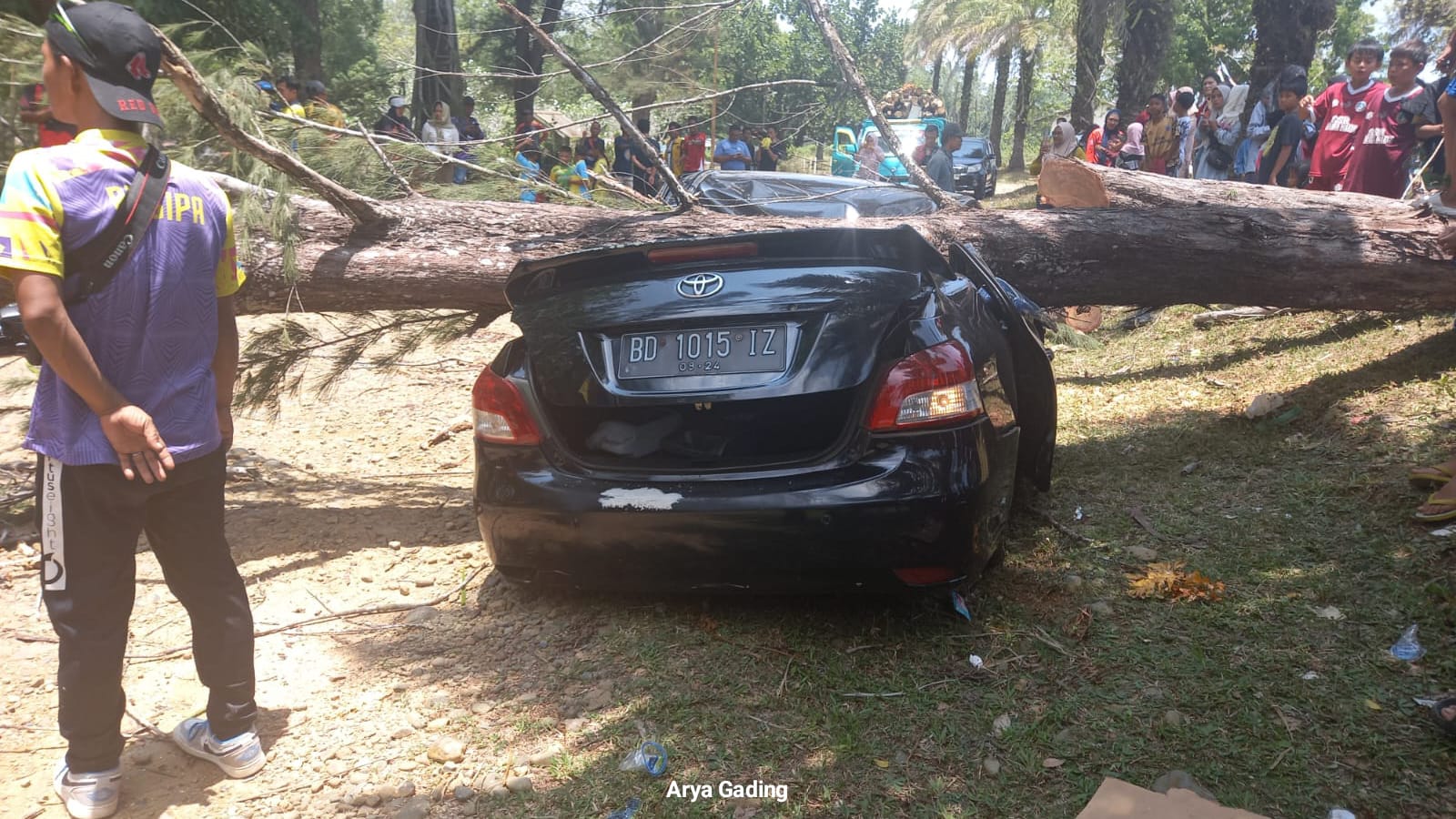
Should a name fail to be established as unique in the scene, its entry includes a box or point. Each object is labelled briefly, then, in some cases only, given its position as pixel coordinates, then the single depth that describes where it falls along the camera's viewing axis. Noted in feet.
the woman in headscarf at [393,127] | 16.14
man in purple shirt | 6.97
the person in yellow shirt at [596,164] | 16.89
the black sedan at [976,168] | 74.74
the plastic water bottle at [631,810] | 7.51
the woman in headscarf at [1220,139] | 35.24
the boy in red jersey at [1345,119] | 25.08
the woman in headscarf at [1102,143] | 43.70
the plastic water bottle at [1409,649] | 8.80
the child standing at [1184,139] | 40.63
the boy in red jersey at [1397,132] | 22.68
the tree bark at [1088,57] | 45.03
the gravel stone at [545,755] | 8.23
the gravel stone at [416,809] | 7.67
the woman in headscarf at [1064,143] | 41.34
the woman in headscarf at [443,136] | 15.89
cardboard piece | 6.89
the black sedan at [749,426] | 8.90
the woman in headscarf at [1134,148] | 42.01
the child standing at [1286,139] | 29.50
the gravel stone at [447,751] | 8.36
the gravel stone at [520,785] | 7.91
